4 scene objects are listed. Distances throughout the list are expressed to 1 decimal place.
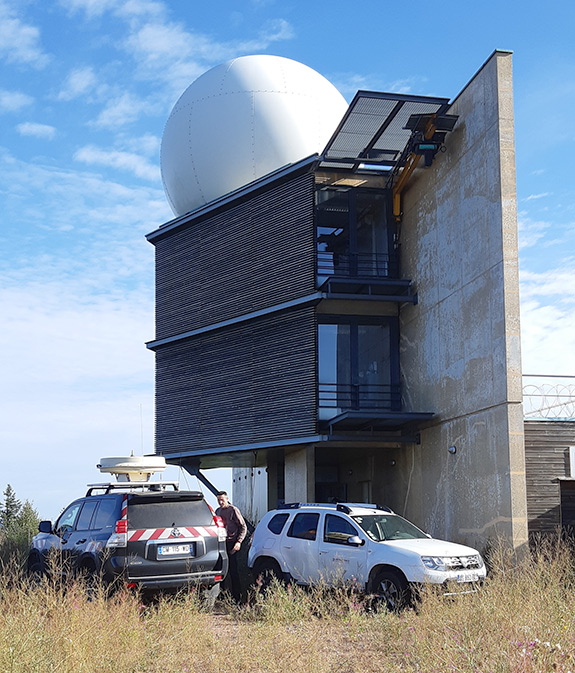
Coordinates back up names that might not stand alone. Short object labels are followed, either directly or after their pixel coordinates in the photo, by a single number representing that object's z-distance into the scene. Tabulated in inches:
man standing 631.0
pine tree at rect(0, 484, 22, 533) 1813.0
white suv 535.8
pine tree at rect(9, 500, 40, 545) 959.8
